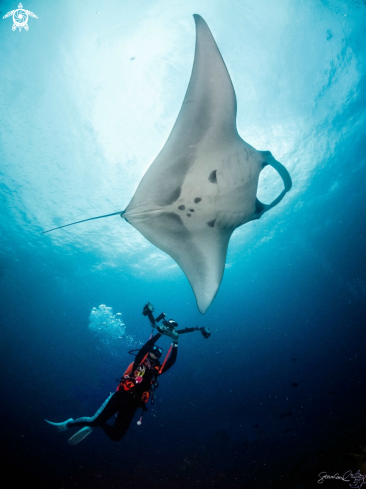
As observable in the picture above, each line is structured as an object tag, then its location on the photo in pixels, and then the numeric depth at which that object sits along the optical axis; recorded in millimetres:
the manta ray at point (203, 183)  2529
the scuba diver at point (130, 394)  5074
